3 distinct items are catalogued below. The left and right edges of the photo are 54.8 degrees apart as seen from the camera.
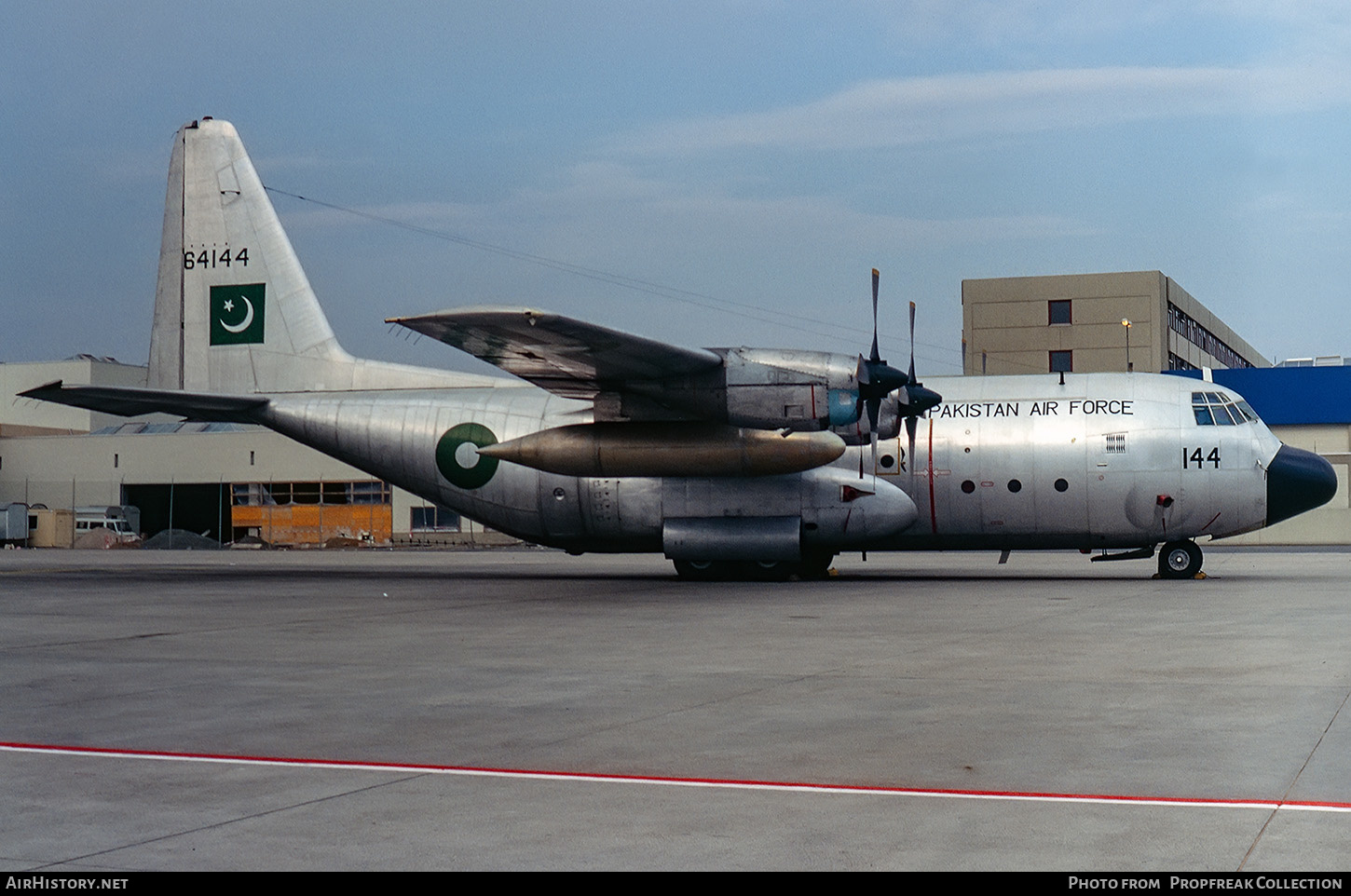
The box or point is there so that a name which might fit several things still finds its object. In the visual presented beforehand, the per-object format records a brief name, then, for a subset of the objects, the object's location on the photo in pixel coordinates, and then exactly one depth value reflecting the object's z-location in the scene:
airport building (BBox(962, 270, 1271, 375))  79.75
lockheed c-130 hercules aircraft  23.98
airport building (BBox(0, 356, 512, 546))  67.19
